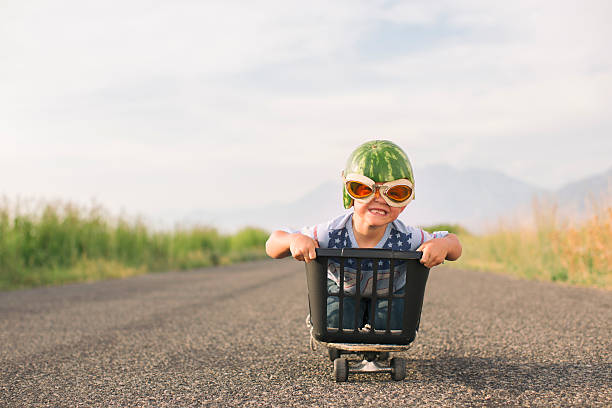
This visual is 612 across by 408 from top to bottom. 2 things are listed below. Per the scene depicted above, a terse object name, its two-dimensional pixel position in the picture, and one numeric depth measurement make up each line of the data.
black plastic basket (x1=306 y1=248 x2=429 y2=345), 2.65
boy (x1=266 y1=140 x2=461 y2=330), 2.76
